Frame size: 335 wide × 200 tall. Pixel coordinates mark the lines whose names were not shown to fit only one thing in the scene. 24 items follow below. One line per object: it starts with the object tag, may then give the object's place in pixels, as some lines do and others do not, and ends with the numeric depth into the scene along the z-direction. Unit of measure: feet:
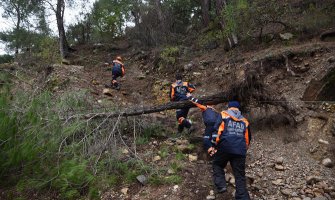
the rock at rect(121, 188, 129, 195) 14.76
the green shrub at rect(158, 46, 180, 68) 34.86
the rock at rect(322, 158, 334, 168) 15.29
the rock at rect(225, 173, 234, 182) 15.11
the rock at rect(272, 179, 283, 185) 14.76
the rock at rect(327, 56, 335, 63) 21.33
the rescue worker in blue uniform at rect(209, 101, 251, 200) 13.61
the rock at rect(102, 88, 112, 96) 30.43
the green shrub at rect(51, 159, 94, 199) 14.42
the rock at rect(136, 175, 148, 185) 15.17
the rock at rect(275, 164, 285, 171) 15.74
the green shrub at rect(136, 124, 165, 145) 19.77
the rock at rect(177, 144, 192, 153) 18.17
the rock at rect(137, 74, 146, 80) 36.01
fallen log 19.18
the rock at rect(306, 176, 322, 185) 14.38
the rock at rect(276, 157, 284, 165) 16.16
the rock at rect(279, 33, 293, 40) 28.17
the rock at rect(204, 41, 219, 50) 34.94
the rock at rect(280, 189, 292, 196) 13.96
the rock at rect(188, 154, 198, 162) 17.22
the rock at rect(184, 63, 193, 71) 32.48
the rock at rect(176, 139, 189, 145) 19.16
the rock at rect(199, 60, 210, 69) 32.13
